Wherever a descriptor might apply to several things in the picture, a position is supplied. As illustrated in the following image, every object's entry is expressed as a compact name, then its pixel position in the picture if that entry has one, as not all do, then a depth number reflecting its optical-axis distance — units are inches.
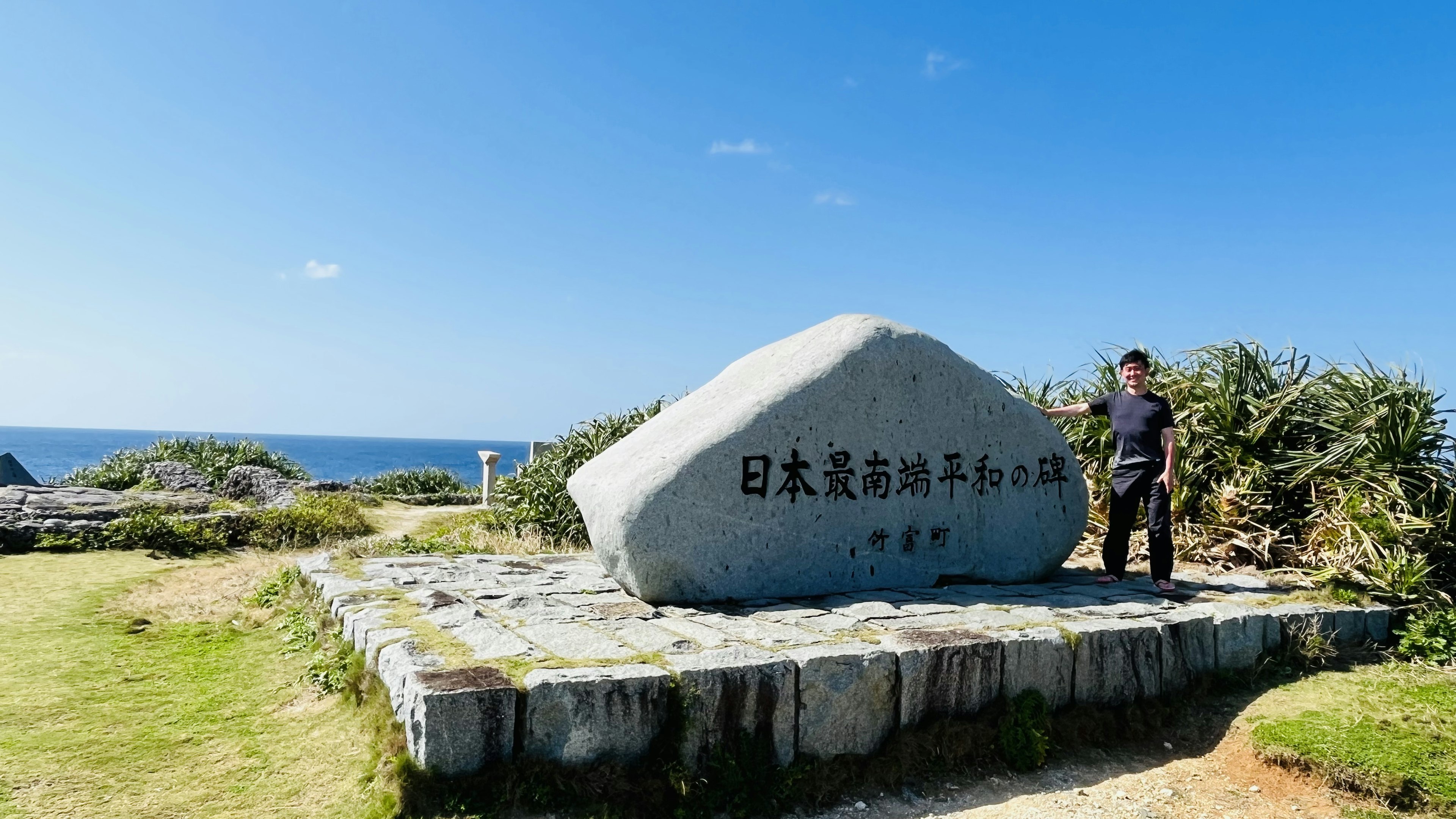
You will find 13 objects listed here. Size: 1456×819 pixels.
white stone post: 592.4
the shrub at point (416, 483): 686.5
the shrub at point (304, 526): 374.9
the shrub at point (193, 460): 624.4
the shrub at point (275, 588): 253.6
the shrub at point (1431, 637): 200.5
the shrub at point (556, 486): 357.7
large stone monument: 191.5
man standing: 221.3
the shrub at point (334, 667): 169.0
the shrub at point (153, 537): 348.5
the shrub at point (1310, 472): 238.1
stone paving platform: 124.6
